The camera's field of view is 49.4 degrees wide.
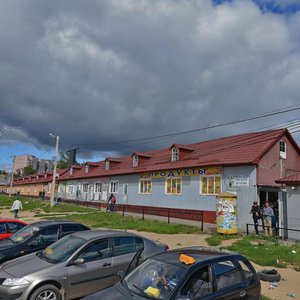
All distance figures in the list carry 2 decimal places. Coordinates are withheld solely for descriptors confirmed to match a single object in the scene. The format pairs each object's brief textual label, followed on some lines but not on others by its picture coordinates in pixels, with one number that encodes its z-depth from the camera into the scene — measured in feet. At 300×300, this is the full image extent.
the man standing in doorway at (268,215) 54.08
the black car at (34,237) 27.58
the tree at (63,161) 283.79
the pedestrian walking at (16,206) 72.18
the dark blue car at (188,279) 14.49
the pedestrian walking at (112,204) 98.07
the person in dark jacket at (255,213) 56.24
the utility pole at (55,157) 112.27
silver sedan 19.36
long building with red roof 67.21
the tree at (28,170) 394.62
